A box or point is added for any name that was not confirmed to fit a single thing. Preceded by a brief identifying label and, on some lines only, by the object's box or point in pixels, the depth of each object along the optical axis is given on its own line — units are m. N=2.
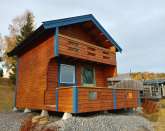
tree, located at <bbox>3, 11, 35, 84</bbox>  19.91
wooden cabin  6.95
